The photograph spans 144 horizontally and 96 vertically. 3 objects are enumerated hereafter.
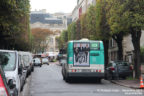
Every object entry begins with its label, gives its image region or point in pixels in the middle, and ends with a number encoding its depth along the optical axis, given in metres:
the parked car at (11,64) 11.62
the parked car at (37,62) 57.48
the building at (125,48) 44.57
